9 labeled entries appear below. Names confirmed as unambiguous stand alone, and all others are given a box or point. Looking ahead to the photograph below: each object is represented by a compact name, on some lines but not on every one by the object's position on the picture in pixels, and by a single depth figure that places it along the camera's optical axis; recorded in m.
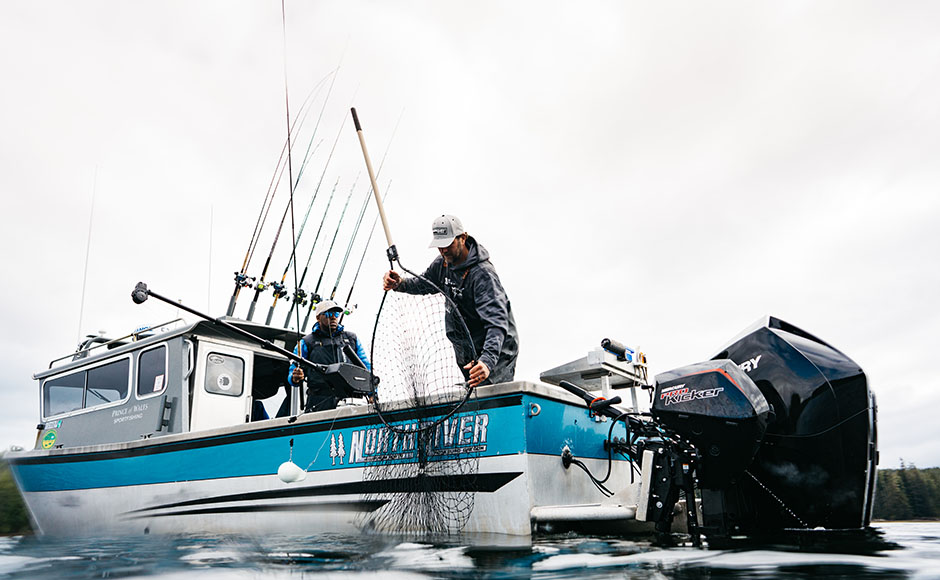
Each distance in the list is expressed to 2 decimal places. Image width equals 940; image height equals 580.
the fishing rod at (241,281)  6.82
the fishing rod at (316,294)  7.18
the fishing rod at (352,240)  7.67
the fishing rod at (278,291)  7.10
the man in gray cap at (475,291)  4.05
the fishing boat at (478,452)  3.00
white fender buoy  4.17
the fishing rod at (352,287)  7.23
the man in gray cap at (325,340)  5.78
